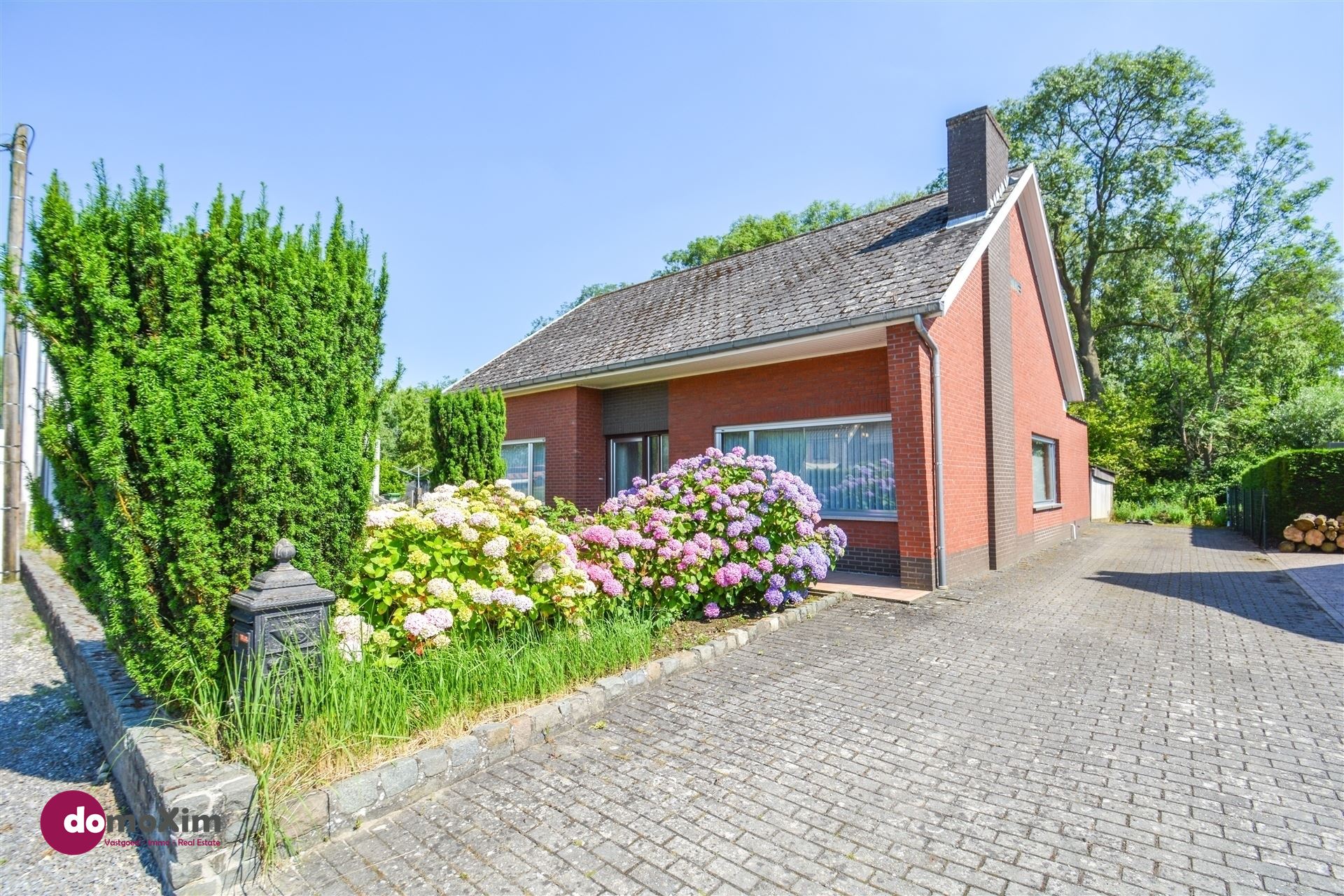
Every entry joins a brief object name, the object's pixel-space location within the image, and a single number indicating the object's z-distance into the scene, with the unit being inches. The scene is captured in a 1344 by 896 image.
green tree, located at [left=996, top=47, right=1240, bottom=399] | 962.1
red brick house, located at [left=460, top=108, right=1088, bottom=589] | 320.2
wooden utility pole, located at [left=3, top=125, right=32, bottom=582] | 384.8
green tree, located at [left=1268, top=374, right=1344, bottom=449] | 784.9
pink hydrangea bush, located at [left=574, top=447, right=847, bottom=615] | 226.2
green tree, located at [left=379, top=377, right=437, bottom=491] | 1136.8
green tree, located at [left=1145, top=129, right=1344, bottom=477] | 945.5
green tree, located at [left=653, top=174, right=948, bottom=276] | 1182.3
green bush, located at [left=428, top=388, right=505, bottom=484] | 391.9
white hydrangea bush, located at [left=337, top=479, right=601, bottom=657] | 156.5
